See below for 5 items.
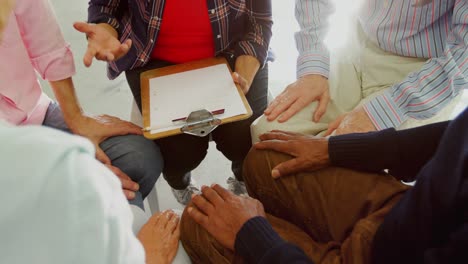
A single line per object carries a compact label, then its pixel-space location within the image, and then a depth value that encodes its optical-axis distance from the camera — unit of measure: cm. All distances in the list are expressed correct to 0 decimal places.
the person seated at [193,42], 94
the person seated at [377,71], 80
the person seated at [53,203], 26
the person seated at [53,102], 78
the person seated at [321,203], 55
